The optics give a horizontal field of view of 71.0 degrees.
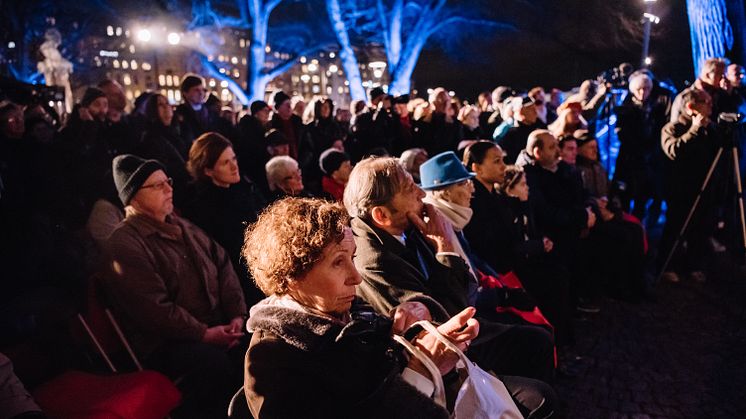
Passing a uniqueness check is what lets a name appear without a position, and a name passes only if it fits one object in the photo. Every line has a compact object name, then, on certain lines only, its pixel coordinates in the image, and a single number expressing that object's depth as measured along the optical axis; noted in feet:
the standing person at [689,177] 17.44
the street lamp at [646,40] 44.97
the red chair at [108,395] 7.50
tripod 16.17
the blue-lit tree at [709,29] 21.64
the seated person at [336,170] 17.74
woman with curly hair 5.05
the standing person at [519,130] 21.95
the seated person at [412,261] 8.57
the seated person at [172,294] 9.87
